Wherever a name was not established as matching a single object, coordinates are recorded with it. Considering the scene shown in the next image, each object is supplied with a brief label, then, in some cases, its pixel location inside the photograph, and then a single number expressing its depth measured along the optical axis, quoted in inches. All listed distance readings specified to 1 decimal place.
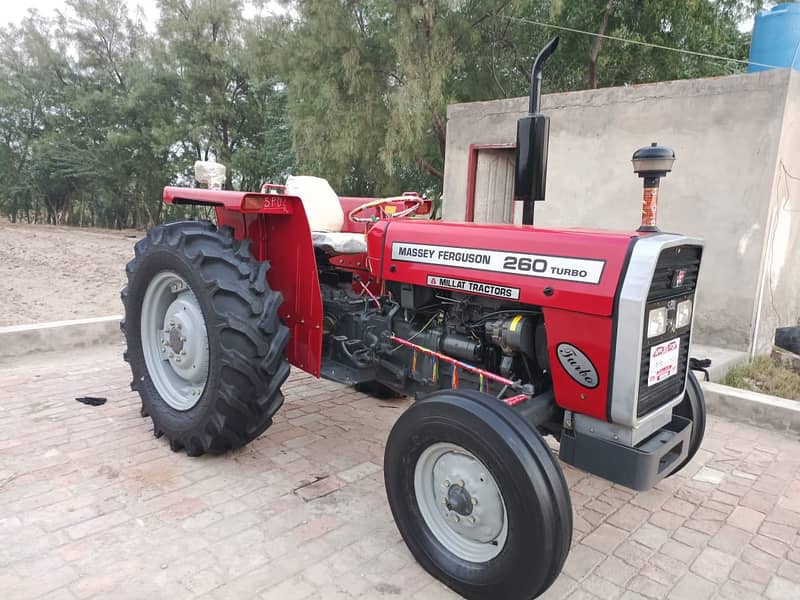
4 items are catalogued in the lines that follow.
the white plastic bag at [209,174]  134.9
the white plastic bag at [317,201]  148.6
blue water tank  221.9
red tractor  80.9
